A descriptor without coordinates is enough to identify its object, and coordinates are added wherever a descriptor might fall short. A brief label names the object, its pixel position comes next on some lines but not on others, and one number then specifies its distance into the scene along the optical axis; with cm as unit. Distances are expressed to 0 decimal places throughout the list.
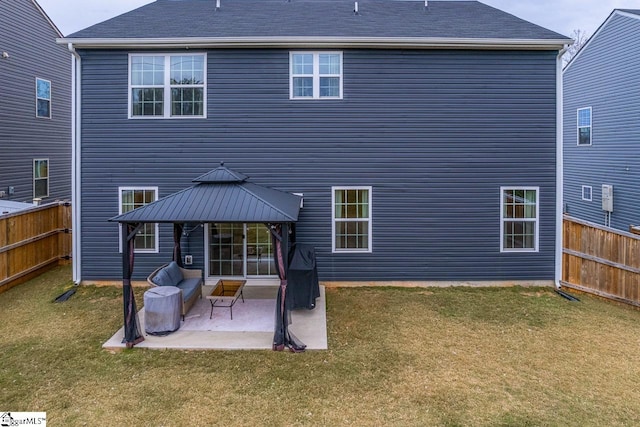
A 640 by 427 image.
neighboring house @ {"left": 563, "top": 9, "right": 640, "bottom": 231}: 1331
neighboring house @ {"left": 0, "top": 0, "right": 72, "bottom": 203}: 1289
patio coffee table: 722
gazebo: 611
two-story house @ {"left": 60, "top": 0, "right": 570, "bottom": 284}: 929
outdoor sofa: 720
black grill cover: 753
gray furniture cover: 641
